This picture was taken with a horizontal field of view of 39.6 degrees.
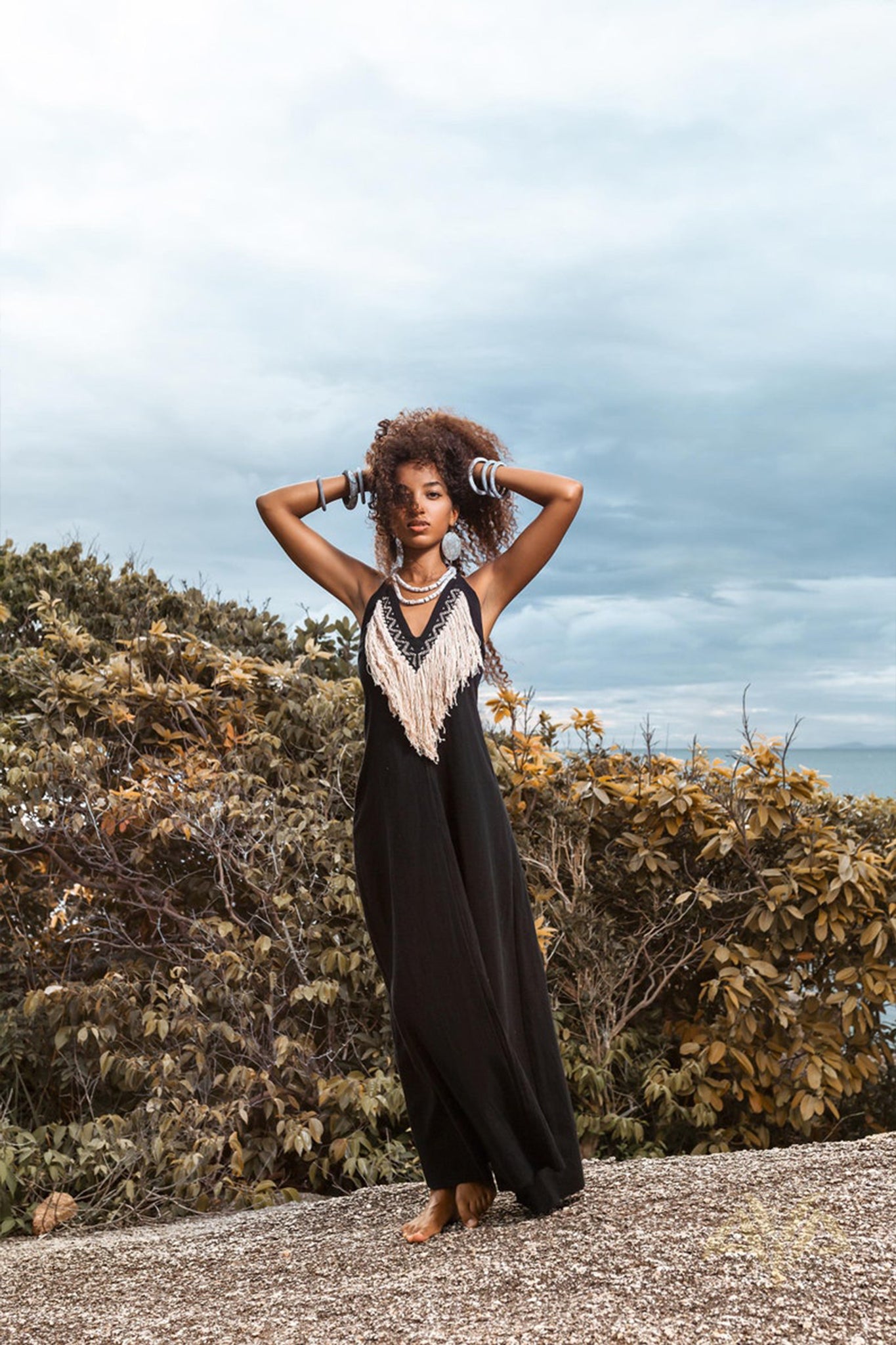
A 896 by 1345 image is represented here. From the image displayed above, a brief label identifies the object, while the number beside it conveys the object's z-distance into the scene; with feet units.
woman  11.45
